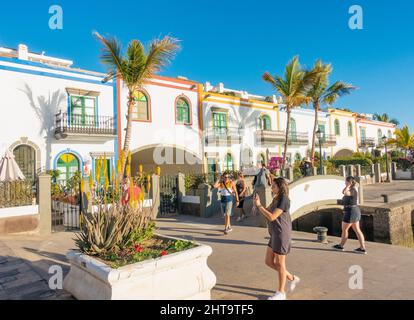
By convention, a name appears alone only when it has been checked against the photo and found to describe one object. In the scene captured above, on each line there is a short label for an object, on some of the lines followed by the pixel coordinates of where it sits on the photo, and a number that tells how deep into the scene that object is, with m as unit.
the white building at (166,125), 16.97
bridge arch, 10.13
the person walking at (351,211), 6.41
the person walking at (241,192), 10.09
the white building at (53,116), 13.20
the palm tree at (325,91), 22.03
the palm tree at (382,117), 55.31
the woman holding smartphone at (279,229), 3.96
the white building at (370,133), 35.03
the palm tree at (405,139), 29.38
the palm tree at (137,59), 13.21
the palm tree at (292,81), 18.72
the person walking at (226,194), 8.41
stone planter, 3.07
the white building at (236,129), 20.77
